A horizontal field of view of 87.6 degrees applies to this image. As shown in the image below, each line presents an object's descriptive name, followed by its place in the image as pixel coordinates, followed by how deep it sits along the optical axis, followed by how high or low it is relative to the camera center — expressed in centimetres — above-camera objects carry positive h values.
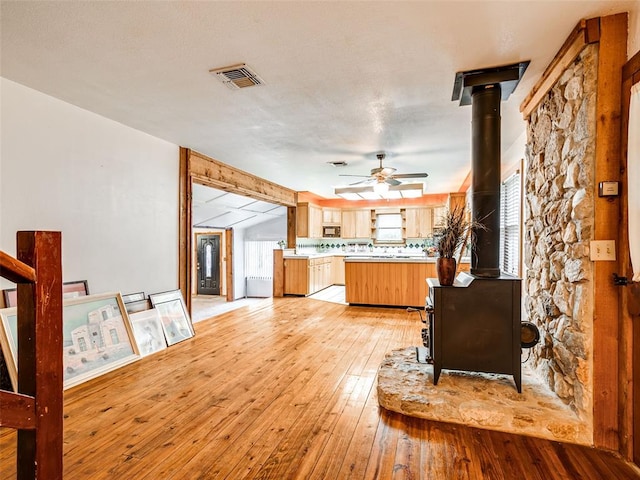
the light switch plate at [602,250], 186 -7
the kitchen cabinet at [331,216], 908 +60
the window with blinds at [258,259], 1025 -65
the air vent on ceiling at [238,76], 239 +121
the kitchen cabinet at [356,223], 914 +41
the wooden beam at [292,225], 805 +30
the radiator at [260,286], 1032 -150
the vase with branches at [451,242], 249 -3
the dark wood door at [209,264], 1006 -80
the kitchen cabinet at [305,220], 802 +43
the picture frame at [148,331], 356 -103
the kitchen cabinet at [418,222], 851 +41
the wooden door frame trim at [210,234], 986 -8
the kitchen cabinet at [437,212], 836 +66
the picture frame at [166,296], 389 -71
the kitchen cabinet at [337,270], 898 -87
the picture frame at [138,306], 363 -76
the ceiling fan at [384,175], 470 +94
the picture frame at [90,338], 253 -91
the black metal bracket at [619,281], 179 -23
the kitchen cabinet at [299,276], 721 -83
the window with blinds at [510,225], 379 +16
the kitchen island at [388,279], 580 -74
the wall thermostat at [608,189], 185 +27
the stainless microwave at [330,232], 919 +17
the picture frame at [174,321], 393 -102
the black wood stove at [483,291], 235 -38
